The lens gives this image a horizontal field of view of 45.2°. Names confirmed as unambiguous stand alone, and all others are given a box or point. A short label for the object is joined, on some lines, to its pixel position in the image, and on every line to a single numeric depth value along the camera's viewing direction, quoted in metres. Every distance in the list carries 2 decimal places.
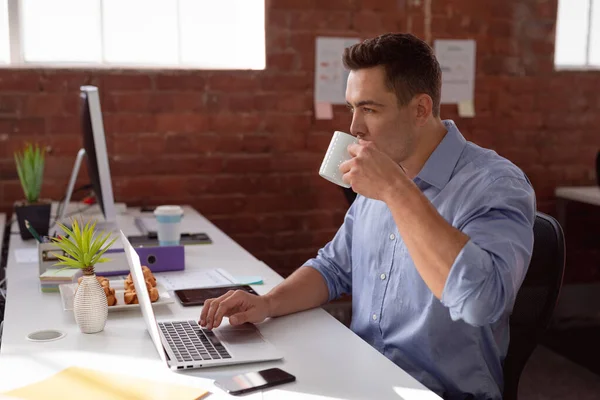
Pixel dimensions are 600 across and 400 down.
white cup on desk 2.26
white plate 1.60
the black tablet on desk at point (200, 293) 1.67
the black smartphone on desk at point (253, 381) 1.18
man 1.28
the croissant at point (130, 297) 1.62
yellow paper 1.14
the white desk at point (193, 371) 1.20
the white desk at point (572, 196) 3.38
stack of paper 1.78
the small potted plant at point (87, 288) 1.46
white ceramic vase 1.46
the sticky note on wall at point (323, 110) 3.37
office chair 1.57
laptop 1.29
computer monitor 2.29
